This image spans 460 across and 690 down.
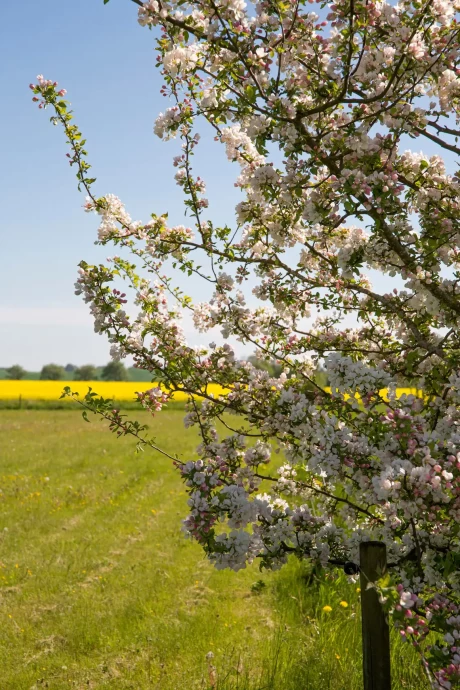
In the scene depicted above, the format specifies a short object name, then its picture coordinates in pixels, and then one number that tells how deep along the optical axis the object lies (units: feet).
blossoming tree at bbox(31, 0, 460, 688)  12.53
